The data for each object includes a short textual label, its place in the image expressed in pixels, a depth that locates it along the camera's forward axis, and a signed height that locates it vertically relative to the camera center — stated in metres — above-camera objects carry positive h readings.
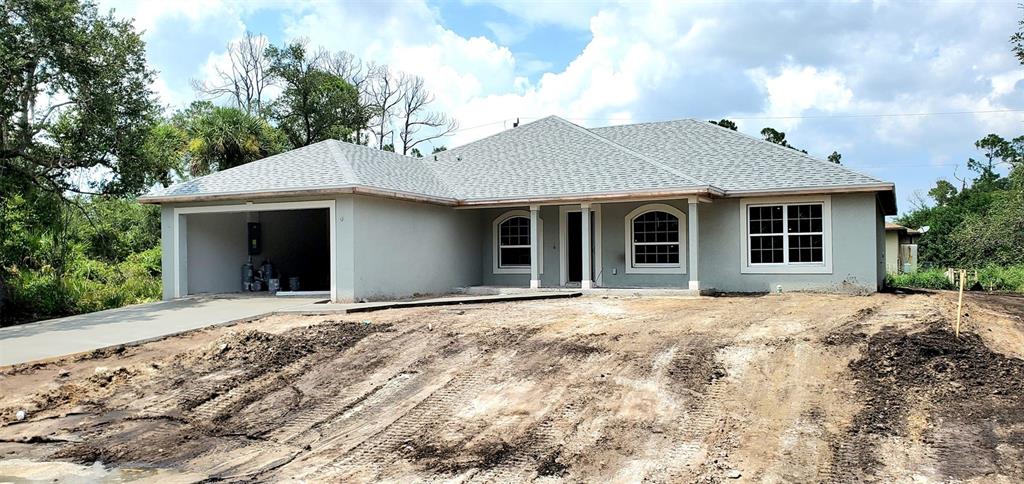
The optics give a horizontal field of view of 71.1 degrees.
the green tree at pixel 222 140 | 24.44 +3.67
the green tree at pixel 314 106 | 36.66 +7.28
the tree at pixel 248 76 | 42.47 +10.25
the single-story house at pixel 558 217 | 16.38 +0.67
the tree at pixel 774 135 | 41.51 +6.21
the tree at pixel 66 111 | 15.61 +3.28
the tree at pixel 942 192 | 50.33 +3.38
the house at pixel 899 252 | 29.20 -0.50
